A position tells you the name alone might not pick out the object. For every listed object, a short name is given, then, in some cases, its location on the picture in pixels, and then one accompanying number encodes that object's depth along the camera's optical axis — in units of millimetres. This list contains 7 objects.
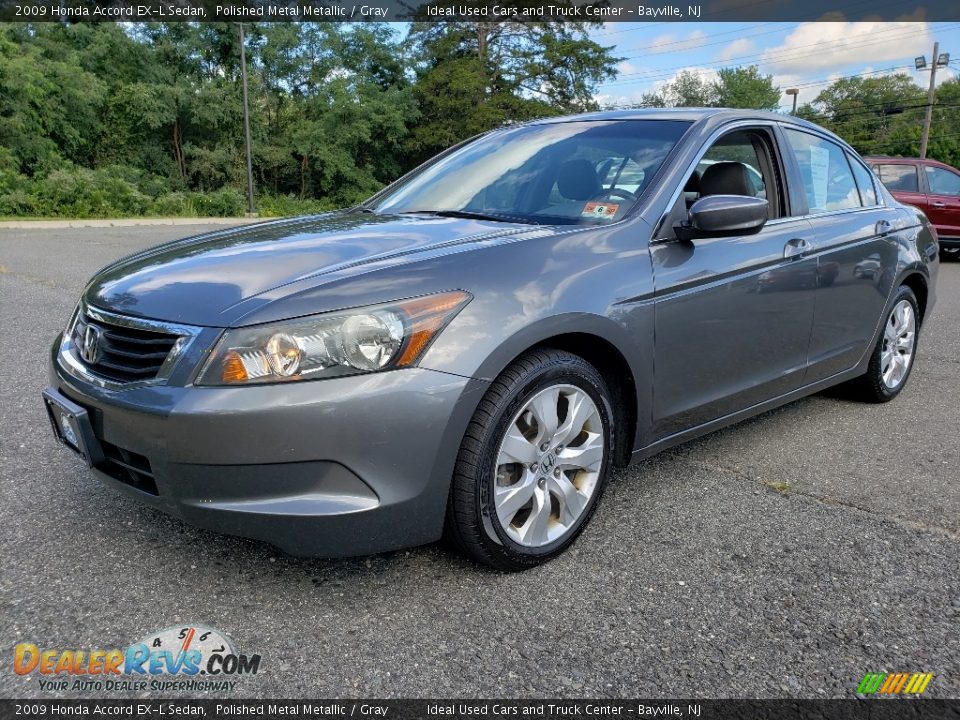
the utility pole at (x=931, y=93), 37438
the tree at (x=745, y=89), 75500
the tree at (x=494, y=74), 39250
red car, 12172
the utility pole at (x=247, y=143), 25391
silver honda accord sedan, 2113
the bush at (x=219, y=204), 27641
